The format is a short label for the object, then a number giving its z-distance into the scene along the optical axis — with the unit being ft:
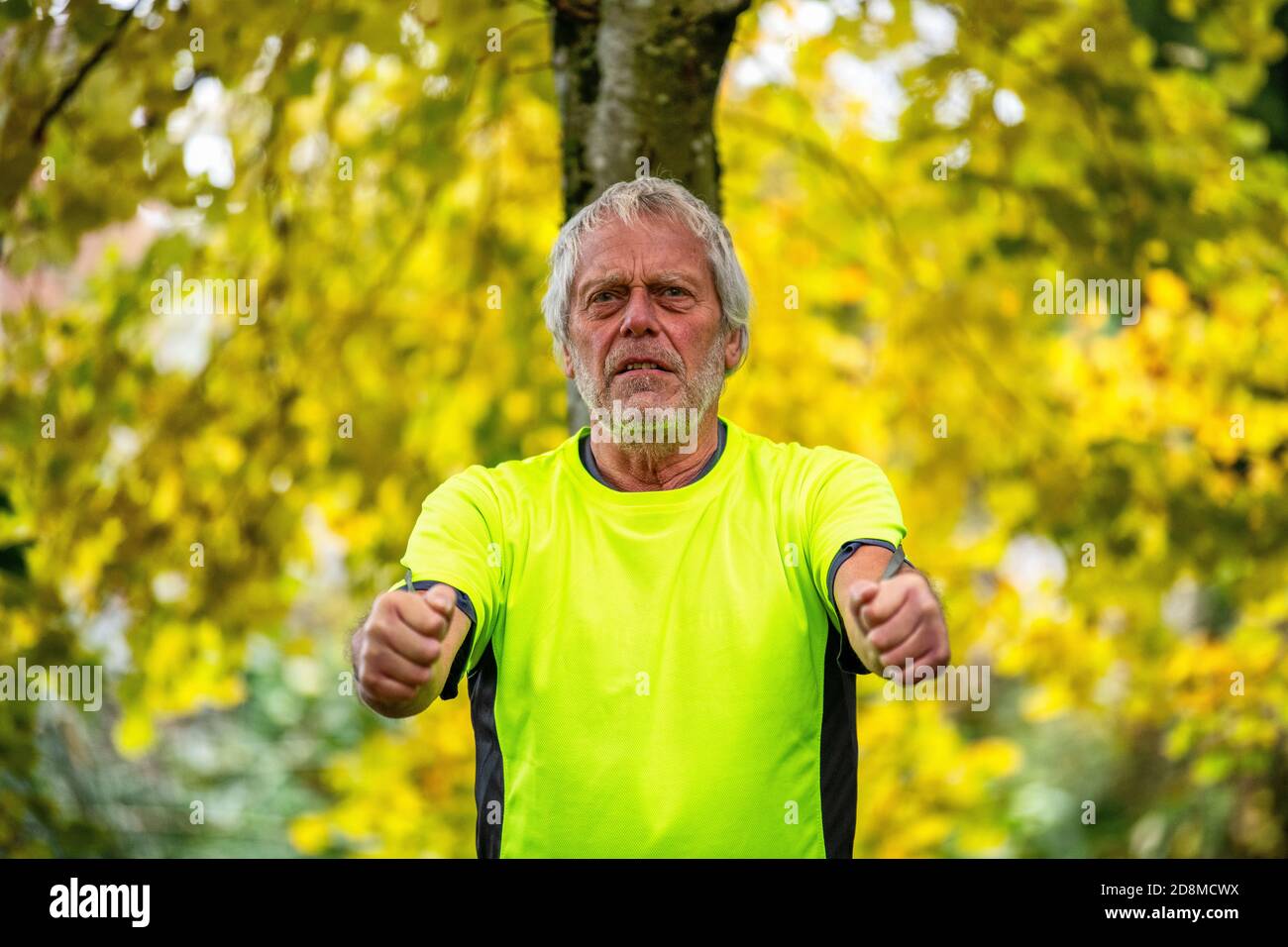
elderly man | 6.95
